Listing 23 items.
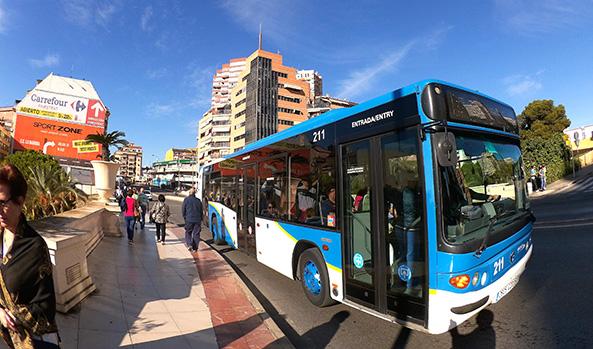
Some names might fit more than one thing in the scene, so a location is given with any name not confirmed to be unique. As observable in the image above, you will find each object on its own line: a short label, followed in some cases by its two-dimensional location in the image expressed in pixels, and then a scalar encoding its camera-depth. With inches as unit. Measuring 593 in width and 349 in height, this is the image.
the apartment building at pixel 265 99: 3341.5
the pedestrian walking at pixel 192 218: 378.6
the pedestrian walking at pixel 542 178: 887.1
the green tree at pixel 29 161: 355.6
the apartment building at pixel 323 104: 3888.8
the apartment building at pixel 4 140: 1620.8
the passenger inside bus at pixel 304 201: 221.6
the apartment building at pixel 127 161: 7379.4
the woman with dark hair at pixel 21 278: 77.9
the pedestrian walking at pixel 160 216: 418.3
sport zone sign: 1466.5
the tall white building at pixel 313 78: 5649.6
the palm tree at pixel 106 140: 536.4
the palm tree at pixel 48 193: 289.9
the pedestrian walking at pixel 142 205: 568.0
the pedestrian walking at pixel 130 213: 408.5
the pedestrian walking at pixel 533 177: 916.2
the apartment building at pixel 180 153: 6097.4
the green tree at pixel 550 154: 1059.3
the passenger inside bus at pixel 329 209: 196.5
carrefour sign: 1481.3
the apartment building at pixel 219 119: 3855.8
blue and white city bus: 139.2
